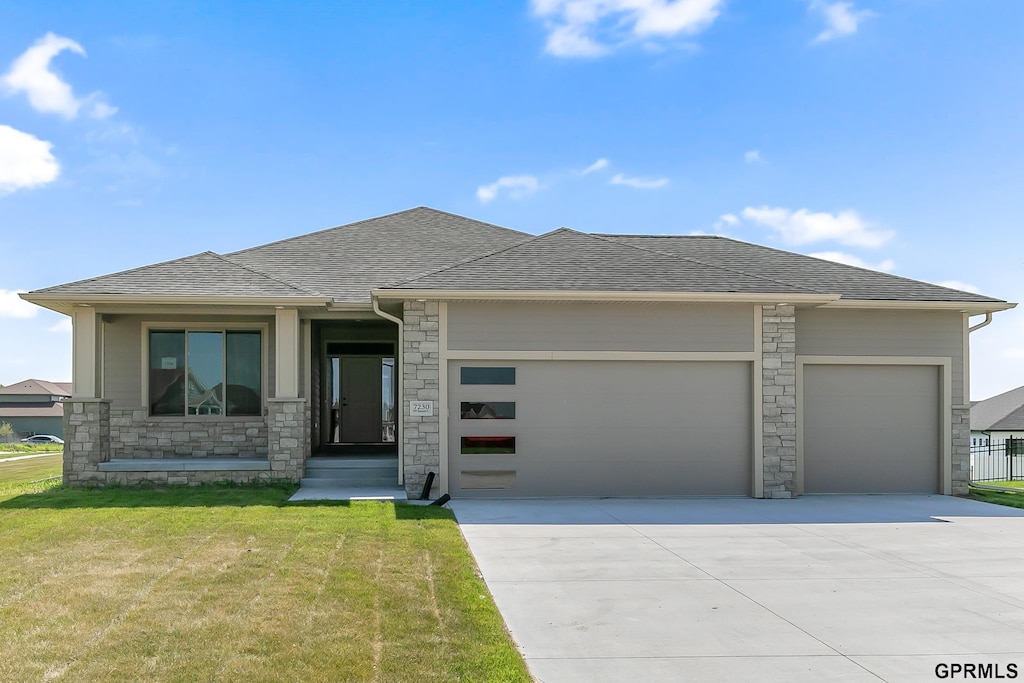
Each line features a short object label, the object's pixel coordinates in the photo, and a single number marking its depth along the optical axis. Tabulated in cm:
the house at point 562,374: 1158
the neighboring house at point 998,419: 3559
